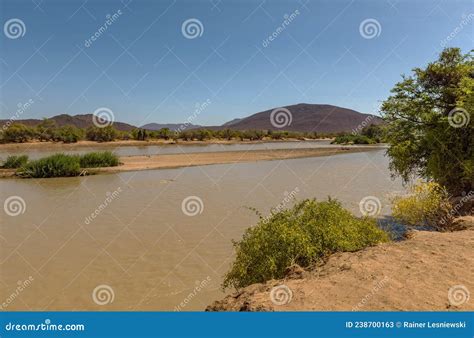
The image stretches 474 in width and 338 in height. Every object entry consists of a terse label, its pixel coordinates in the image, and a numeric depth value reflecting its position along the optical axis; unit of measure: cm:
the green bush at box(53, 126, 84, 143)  5528
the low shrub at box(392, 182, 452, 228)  967
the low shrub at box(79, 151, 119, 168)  2556
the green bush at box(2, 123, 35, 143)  5372
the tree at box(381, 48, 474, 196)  1154
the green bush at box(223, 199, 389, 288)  581
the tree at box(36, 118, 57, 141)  5753
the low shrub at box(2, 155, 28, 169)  2447
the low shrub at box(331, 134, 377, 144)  6606
